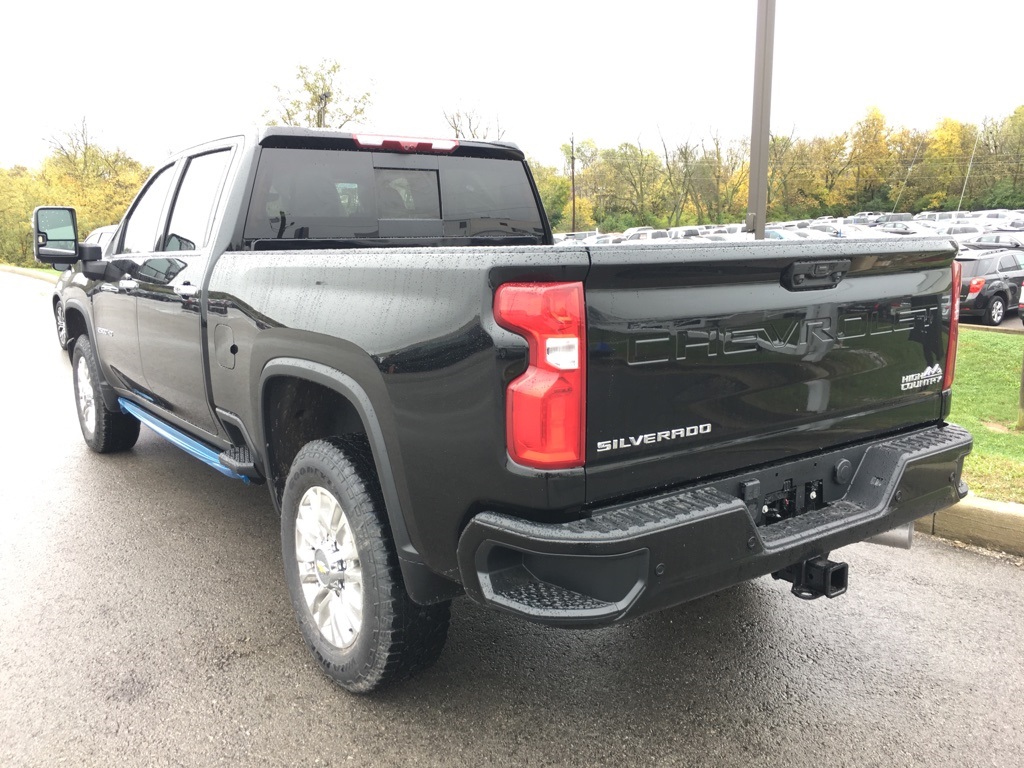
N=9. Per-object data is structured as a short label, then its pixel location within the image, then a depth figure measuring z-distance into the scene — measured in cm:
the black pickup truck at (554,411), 216
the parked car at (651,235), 3603
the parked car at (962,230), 3584
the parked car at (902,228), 3726
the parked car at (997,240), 2448
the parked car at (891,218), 5007
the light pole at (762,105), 650
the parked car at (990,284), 1628
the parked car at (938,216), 5309
